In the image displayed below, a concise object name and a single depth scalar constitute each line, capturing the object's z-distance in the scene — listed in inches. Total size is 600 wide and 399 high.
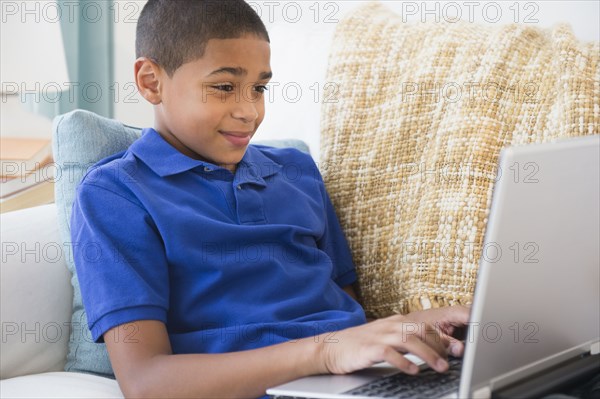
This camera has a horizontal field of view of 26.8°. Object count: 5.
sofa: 61.4
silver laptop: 46.5
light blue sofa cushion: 63.6
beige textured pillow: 63.8
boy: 55.0
